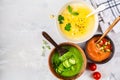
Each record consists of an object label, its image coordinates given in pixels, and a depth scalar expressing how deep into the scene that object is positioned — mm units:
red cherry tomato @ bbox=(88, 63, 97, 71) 1293
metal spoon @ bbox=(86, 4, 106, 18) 1295
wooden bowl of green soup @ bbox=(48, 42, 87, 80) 1266
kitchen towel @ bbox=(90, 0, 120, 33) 1310
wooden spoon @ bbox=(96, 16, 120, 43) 1205
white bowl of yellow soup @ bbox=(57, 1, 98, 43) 1304
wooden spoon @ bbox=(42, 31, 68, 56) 1261
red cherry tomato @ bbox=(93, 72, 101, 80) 1302
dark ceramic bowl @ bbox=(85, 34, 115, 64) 1283
